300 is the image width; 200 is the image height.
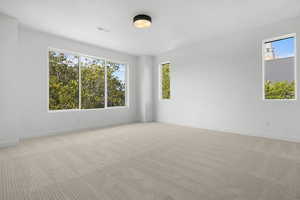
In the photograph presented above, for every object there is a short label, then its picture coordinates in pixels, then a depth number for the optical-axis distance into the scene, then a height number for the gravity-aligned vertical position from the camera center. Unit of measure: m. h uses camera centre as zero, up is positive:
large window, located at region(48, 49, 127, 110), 4.40 +0.65
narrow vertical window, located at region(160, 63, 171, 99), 6.20 +0.85
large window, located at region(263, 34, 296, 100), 3.55 +0.82
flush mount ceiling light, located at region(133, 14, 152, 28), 3.17 +1.76
